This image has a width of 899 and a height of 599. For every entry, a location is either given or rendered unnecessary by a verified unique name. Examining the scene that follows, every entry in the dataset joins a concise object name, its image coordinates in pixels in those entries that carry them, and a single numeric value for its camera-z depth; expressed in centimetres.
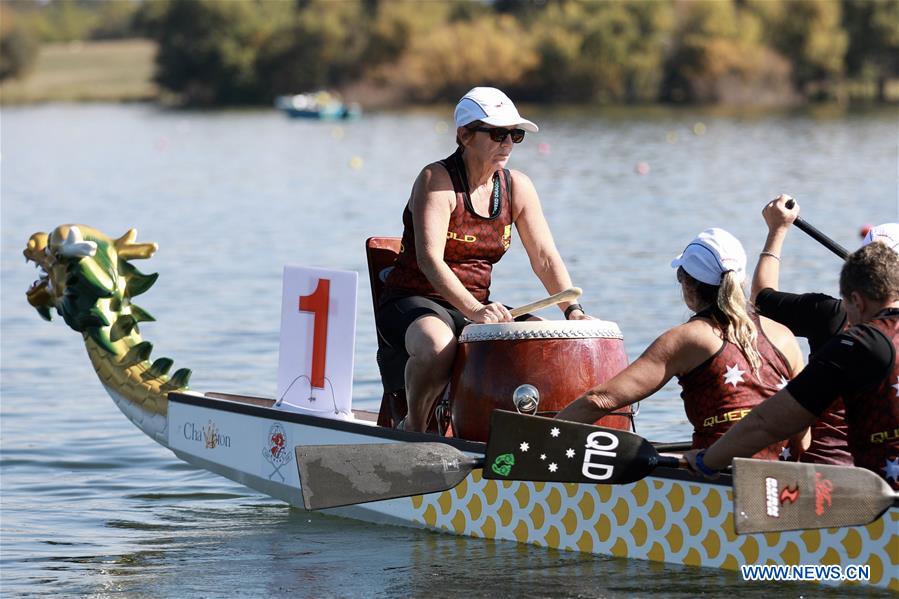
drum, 1341
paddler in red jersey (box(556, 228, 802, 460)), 1173
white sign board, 1521
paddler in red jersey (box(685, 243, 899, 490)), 1077
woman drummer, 1377
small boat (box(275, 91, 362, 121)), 13412
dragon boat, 1245
